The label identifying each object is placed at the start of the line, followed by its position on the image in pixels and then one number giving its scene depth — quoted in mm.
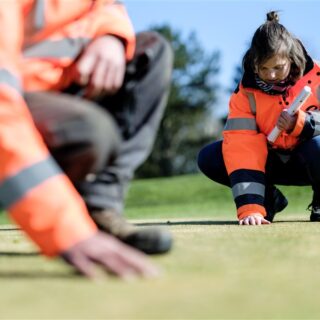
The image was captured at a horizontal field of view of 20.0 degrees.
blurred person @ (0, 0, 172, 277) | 1963
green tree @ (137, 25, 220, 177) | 37094
